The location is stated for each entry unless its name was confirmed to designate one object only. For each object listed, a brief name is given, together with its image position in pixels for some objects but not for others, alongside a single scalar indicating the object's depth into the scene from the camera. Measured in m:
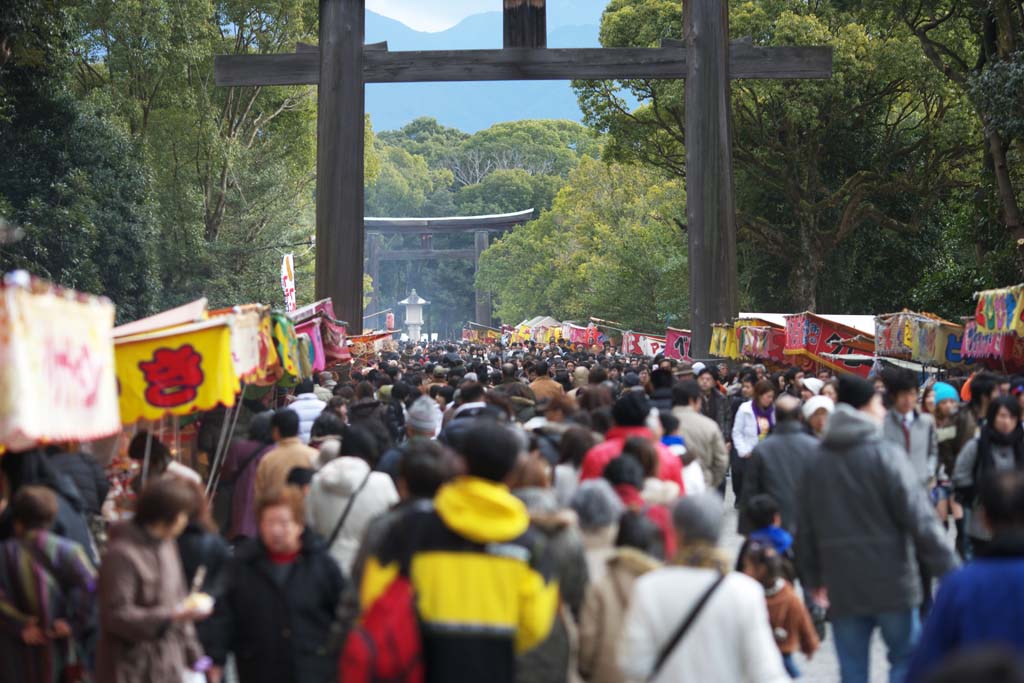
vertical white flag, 46.09
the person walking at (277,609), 9.80
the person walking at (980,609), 6.37
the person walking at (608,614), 9.15
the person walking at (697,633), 7.99
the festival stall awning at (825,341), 35.21
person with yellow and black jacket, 7.67
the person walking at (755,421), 21.92
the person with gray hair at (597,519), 9.81
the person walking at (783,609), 11.61
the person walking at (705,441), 16.95
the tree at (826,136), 55.43
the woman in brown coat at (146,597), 9.33
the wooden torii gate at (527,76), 33.88
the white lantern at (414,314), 182.84
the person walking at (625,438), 12.06
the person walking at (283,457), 14.49
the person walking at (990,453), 15.48
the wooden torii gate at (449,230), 169.55
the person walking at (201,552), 10.43
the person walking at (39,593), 9.75
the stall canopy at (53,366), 9.94
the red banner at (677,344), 46.83
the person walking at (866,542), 10.68
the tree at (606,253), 77.38
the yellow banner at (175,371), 14.64
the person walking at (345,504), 11.81
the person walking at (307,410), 20.43
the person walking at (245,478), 15.67
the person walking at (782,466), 14.71
